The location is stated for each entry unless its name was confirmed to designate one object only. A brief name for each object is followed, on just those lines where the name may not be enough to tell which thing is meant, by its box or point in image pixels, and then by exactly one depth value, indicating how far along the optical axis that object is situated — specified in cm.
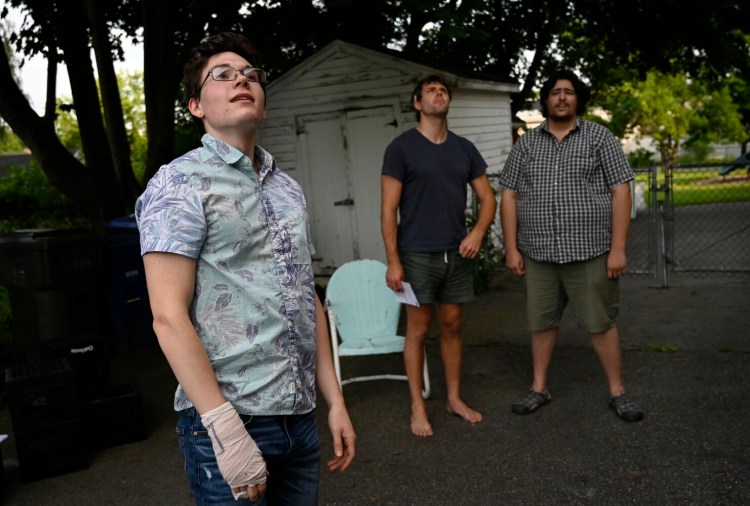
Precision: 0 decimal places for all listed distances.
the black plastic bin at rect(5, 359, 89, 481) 433
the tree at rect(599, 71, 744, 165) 3104
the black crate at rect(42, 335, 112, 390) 500
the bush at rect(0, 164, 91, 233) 972
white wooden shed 974
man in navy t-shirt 446
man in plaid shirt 448
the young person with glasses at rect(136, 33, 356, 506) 170
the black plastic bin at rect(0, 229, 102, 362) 623
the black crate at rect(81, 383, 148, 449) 474
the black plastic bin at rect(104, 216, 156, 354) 705
